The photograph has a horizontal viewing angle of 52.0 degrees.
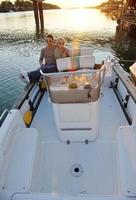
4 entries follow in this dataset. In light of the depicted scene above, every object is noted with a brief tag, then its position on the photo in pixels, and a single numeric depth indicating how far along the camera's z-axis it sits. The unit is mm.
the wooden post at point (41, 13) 16618
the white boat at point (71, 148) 1614
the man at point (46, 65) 3018
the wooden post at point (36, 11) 16137
